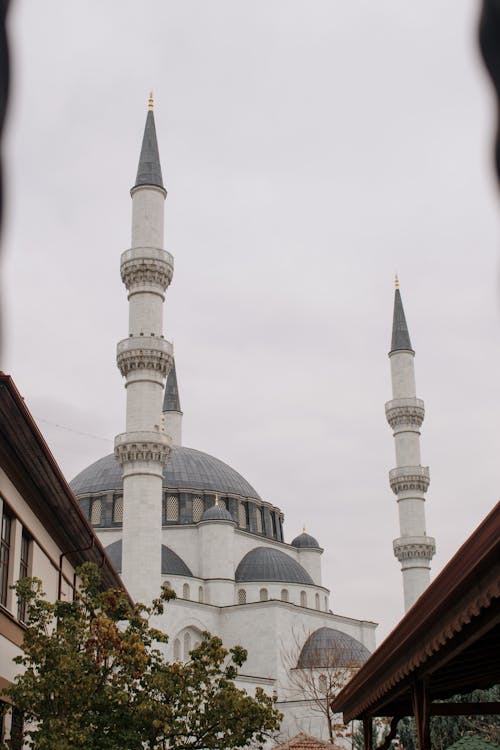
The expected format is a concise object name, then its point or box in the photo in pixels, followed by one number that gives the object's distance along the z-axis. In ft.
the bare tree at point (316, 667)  138.82
